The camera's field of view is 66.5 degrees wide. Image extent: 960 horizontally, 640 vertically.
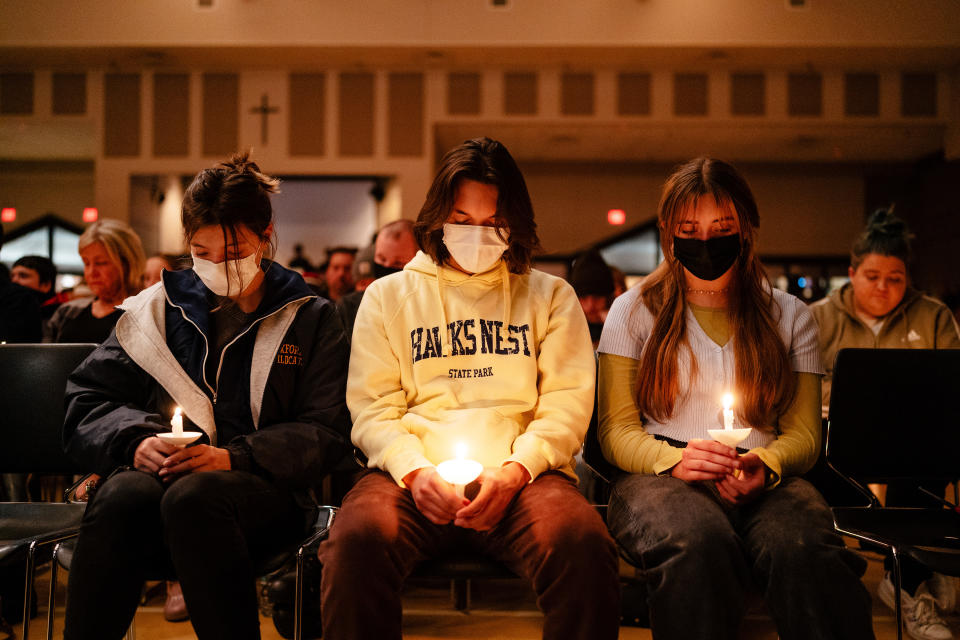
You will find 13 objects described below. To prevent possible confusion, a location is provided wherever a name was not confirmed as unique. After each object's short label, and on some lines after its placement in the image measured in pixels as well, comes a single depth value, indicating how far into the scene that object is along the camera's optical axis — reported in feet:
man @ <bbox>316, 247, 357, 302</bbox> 17.06
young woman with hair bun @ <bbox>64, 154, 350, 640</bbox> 5.53
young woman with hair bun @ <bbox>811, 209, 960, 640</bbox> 10.69
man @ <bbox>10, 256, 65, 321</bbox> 15.75
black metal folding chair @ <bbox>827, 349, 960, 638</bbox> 7.63
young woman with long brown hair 5.27
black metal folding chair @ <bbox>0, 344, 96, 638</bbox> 7.73
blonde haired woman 11.20
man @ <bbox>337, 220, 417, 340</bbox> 11.39
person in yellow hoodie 5.27
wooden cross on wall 30.91
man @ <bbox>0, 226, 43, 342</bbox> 11.62
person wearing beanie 13.29
